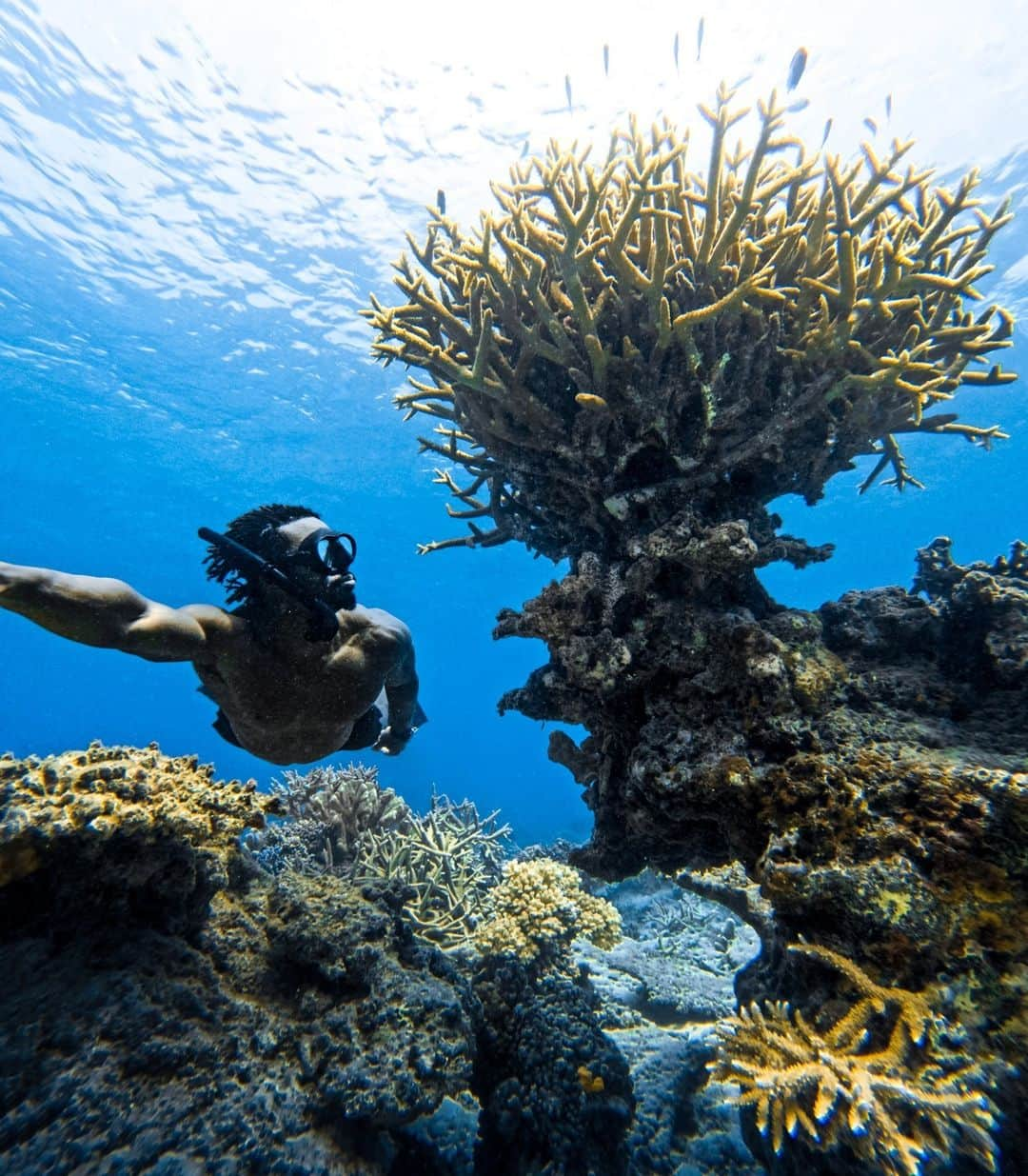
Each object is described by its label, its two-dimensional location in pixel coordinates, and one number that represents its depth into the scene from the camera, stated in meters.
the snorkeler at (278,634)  2.75
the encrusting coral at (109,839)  2.48
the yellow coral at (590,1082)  3.63
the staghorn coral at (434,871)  6.21
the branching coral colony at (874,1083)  1.91
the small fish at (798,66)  4.17
